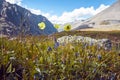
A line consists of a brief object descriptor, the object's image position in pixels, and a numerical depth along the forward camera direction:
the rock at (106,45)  2.43
